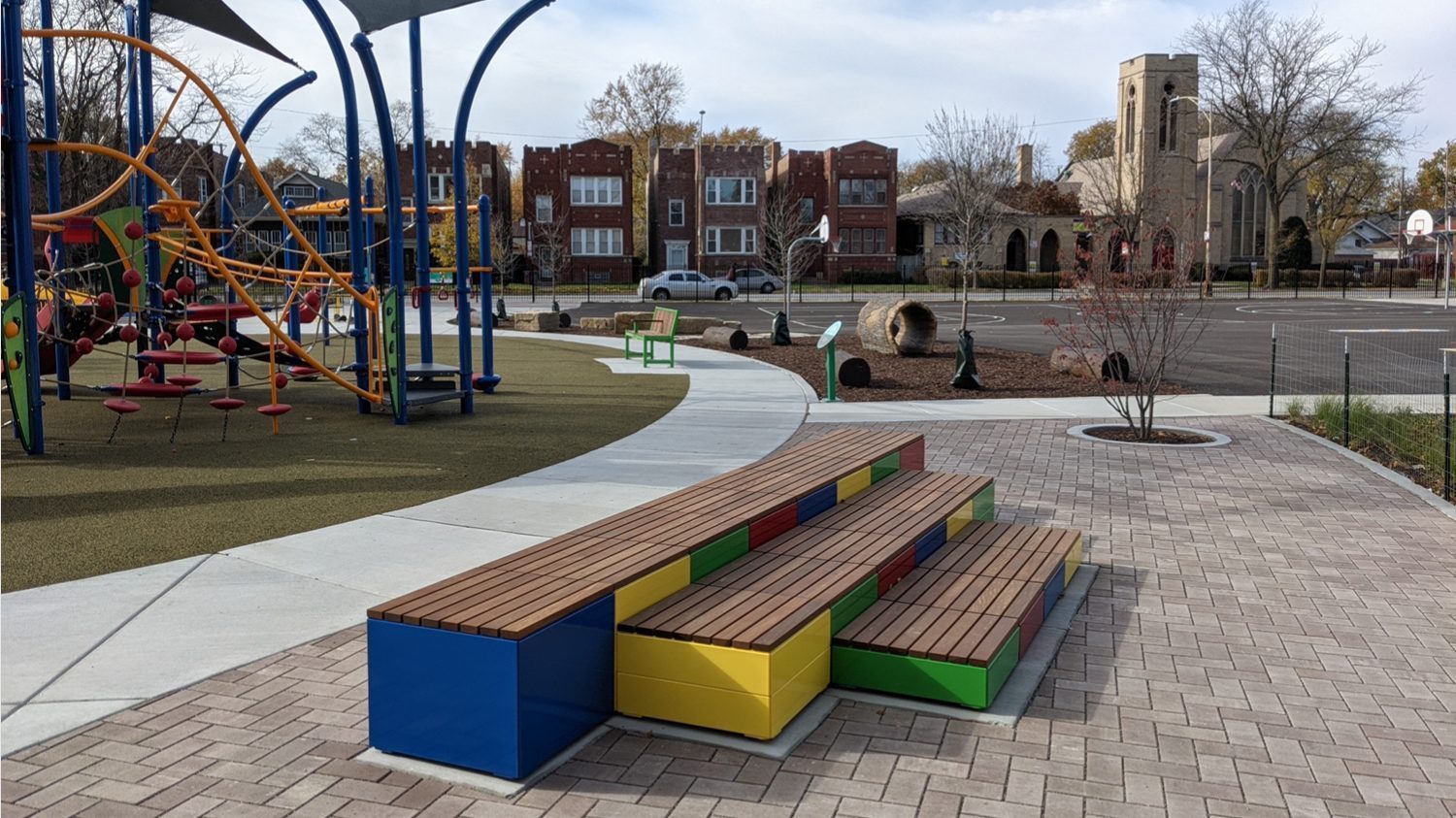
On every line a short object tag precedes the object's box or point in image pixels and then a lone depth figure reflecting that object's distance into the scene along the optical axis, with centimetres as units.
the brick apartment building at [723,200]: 6406
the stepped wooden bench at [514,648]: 418
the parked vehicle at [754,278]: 6019
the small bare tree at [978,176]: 3438
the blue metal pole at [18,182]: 999
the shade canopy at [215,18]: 1483
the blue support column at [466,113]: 1373
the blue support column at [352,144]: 1253
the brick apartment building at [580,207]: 6294
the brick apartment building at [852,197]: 6475
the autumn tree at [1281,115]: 6078
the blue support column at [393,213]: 1232
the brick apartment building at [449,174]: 6312
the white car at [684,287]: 5309
